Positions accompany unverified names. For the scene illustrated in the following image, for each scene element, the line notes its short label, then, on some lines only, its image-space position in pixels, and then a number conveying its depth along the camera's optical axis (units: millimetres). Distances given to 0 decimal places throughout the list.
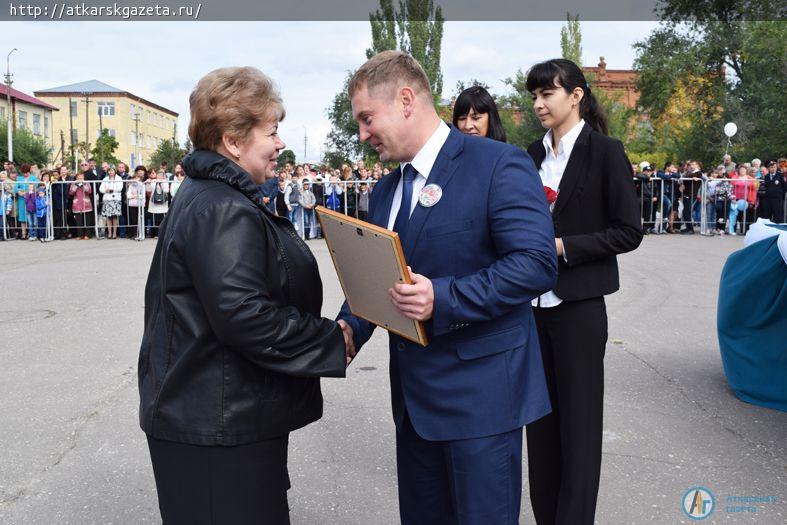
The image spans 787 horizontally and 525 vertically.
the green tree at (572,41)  53906
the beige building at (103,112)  101062
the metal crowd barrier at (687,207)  18781
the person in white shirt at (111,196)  17781
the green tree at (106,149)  77000
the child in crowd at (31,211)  17719
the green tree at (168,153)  80938
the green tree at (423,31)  49781
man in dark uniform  17422
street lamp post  50206
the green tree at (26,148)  55719
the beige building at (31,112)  72000
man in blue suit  2100
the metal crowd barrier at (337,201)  18188
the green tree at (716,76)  33938
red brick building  77256
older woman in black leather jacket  2045
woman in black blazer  2879
